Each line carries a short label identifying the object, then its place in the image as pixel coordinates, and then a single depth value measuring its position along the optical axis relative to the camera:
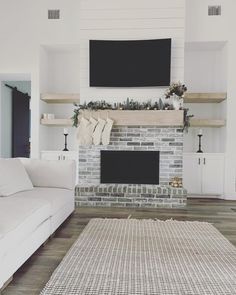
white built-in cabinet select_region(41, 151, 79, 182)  5.69
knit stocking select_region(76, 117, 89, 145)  5.10
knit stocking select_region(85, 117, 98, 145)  5.10
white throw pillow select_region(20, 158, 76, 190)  3.82
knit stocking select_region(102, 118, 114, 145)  5.05
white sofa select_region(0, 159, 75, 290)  2.08
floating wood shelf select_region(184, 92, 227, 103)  5.43
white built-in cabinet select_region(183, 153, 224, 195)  5.48
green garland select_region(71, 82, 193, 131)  4.96
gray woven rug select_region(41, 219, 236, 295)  2.08
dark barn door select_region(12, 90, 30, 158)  7.47
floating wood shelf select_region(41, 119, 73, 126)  5.75
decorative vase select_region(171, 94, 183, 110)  4.99
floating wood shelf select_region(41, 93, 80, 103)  5.72
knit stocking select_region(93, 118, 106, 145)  5.08
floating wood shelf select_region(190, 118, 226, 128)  5.48
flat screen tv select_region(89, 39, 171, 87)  5.14
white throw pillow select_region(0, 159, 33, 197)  3.12
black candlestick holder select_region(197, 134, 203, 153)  5.77
